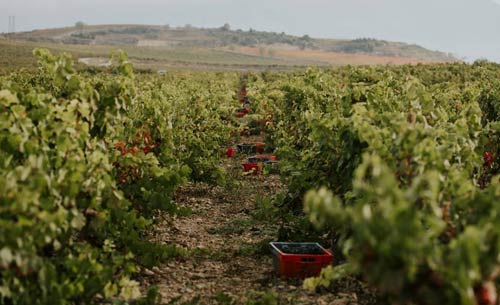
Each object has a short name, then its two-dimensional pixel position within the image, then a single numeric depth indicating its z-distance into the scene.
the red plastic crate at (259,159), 15.25
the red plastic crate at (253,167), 14.28
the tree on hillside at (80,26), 180.88
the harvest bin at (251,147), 18.23
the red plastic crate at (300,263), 7.17
